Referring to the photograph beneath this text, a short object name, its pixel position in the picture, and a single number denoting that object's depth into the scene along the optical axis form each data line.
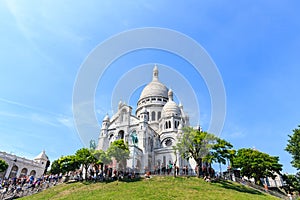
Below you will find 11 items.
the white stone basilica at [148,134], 43.72
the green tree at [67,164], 36.58
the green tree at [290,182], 34.79
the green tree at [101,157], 32.06
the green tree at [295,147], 28.45
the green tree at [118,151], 32.56
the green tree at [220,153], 29.16
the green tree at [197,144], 29.45
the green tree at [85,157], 31.67
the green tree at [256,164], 34.17
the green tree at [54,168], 58.47
